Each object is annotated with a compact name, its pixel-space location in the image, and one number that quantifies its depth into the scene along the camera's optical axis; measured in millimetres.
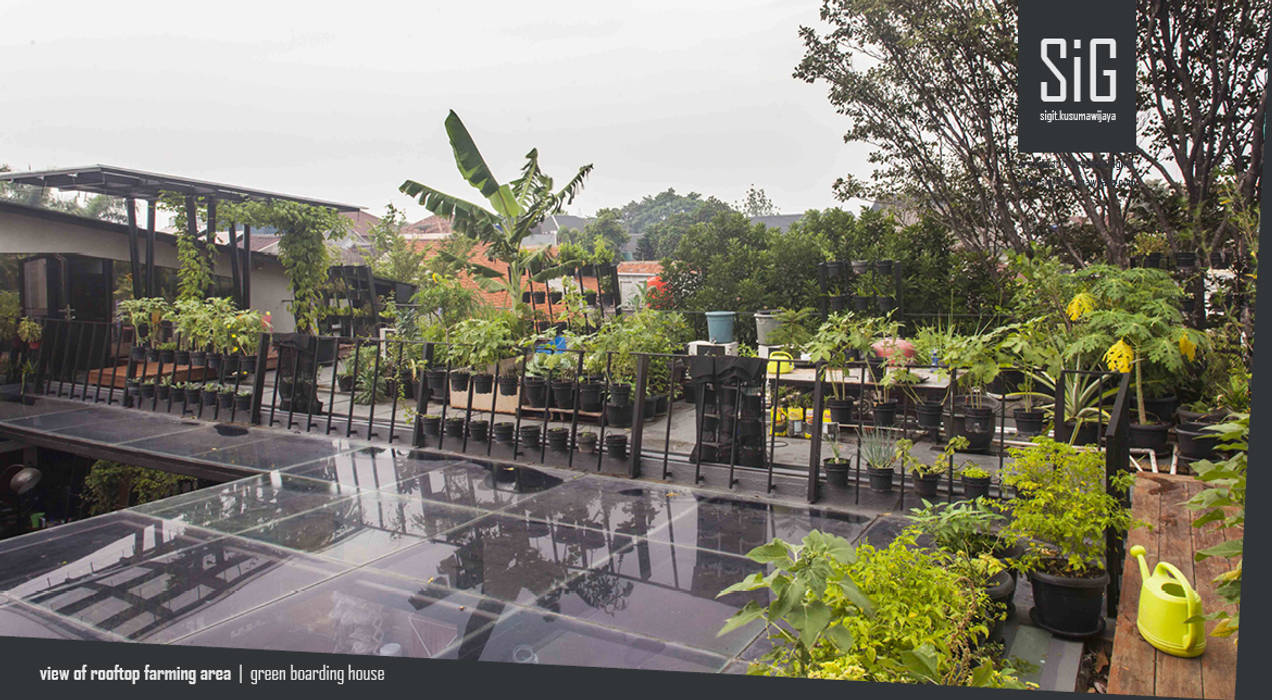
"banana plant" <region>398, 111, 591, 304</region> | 8391
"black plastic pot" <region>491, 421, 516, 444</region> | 5676
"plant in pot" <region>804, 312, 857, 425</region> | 5256
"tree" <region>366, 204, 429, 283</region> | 13789
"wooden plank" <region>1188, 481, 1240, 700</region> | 2033
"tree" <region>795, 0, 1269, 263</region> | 6527
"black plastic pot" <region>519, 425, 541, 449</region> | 5465
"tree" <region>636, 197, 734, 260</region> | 15511
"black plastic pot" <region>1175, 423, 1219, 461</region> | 4703
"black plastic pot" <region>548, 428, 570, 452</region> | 5312
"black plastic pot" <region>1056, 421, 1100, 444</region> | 5082
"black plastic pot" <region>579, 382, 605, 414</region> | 6359
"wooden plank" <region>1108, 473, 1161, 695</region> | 2053
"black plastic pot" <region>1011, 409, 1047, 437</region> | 5363
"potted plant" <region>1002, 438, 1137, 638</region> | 2553
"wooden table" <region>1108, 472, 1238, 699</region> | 2047
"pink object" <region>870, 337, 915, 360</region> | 6434
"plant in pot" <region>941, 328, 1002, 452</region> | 4363
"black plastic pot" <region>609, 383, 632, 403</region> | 6203
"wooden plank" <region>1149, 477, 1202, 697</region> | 2039
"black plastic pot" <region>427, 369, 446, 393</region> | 6715
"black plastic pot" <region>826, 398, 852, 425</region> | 5879
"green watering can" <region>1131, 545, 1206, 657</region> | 2111
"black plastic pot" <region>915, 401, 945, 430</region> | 5086
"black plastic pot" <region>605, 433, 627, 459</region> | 5102
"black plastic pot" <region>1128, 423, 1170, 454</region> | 5230
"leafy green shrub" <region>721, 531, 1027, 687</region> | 1739
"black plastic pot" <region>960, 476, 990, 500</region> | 3930
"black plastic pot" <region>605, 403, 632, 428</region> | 6277
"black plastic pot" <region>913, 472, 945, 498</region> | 4000
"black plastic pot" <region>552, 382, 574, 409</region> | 6332
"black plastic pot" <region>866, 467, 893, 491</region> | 4148
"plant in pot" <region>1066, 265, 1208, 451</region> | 5090
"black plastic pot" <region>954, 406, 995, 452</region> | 5168
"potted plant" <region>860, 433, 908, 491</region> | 4156
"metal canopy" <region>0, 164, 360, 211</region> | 7988
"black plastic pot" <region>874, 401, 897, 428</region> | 5398
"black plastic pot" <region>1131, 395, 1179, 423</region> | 5516
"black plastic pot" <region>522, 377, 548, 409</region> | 6609
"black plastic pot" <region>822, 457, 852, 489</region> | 4297
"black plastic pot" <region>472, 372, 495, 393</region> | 6461
